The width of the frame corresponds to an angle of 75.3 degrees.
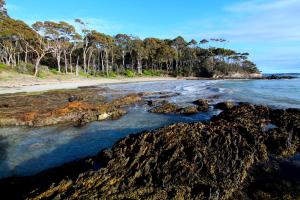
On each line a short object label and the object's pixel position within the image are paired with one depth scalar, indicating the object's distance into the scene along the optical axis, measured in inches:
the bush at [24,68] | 1358.3
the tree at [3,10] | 1316.6
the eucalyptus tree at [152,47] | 2470.7
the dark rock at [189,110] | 514.2
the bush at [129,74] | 2118.4
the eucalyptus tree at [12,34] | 1345.4
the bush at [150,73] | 2429.9
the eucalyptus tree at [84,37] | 1795.1
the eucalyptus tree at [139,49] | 2297.7
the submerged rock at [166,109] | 531.2
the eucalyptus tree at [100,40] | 1845.7
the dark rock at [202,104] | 539.5
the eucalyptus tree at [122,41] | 2279.7
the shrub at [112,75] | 1959.9
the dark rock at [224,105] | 548.2
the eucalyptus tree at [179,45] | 2762.3
